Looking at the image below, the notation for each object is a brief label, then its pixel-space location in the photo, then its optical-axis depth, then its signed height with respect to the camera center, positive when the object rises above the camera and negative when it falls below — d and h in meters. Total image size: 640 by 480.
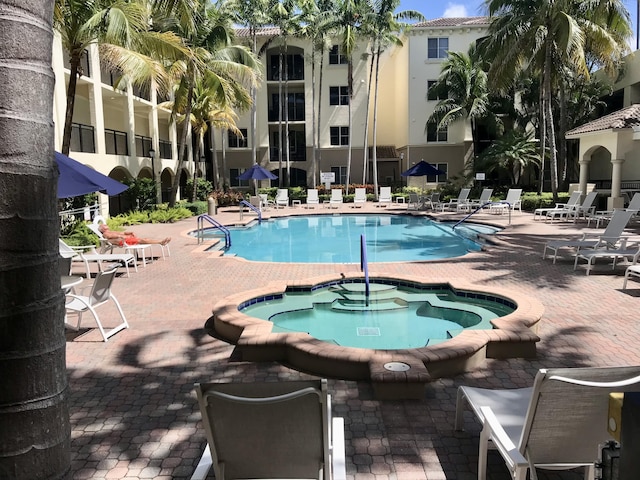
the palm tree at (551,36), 20.92 +6.95
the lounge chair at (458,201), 24.86 -0.37
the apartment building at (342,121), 34.69 +5.49
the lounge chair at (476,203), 24.08 -0.47
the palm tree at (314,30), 31.17 +10.38
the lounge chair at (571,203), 20.17 -0.42
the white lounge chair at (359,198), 29.84 -0.21
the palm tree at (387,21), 29.95 +10.48
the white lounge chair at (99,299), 6.24 -1.31
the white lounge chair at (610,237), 10.65 -0.95
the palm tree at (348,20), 29.98 +10.73
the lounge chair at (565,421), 2.62 -1.25
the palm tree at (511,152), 29.97 +2.49
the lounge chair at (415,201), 26.09 -0.37
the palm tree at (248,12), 30.73 +11.47
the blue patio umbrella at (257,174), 25.16 +1.08
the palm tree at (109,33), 12.38 +4.32
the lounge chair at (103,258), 9.80 -1.27
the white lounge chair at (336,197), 29.61 -0.17
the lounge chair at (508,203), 22.55 -0.45
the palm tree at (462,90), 31.17 +6.60
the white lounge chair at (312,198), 29.44 -0.19
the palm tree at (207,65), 20.66 +5.95
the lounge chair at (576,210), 19.23 -0.68
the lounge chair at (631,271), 8.25 -1.30
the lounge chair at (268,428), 2.48 -1.20
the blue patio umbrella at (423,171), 26.28 +1.22
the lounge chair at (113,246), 11.34 -1.14
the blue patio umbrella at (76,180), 7.66 +0.27
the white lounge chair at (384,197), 30.73 -0.17
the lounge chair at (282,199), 29.45 -0.23
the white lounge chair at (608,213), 17.56 -0.76
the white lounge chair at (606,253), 9.56 -1.19
